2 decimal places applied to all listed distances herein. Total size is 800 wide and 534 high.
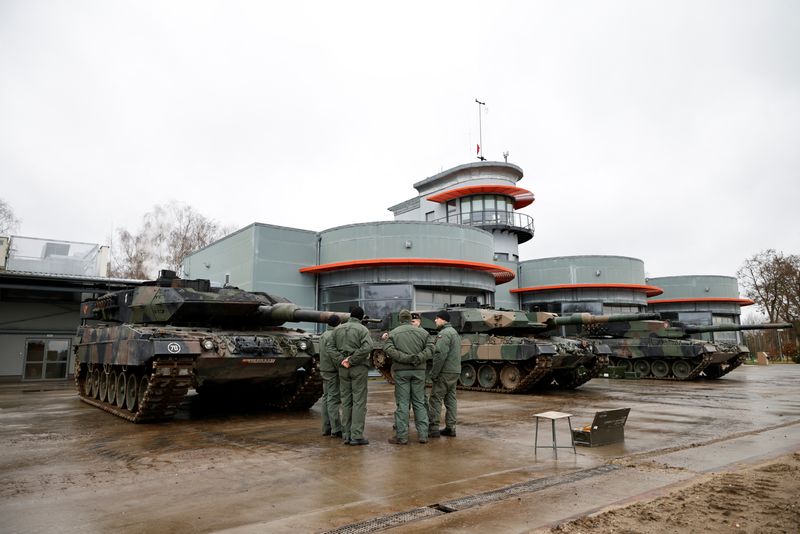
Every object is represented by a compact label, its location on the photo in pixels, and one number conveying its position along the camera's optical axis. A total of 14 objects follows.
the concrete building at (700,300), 42.16
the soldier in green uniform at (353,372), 7.70
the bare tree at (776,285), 44.15
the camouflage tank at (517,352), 15.26
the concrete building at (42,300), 20.39
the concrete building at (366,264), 23.94
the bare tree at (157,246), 37.69
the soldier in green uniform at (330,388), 8.23
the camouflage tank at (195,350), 9.18
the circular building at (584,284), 33.91
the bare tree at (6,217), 32.94
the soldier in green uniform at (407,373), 7.71
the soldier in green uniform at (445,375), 8.12
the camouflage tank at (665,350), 21.84
